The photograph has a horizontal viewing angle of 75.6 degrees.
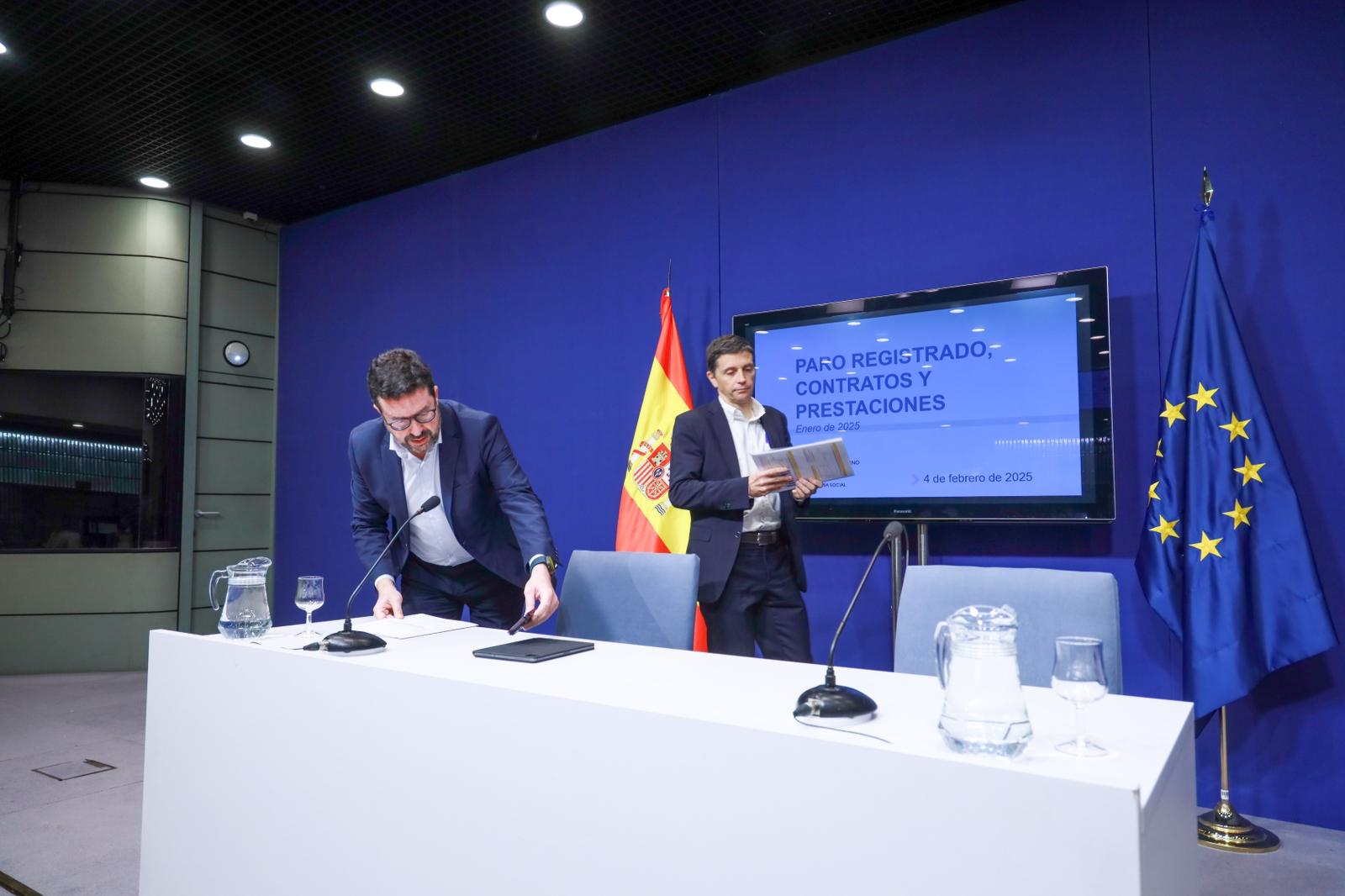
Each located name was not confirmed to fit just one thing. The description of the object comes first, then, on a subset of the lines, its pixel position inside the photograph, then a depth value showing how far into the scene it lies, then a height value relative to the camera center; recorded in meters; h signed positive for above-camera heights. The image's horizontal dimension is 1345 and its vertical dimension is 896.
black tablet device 1.74 -0.34
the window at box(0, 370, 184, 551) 5.36 +0.15
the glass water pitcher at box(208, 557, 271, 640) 2.00 -0.28
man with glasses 2.56 -0.08
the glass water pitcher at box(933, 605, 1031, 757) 1.02 -0.24
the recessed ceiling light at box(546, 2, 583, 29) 3.50 +1.94
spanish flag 3.83 +0.11
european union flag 2.59 -0.11
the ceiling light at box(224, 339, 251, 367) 5.91 +0.91
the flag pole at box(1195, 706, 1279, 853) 2.60 -1.04
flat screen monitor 3.04 +0.36
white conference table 0.97 -0.42
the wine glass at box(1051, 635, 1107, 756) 1.09 -0.24
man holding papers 2.89 -0.19
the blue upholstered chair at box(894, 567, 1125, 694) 1.84 -0.26
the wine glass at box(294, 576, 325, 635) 2.05 -0.26
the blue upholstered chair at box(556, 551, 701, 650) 2.41 -0.32
